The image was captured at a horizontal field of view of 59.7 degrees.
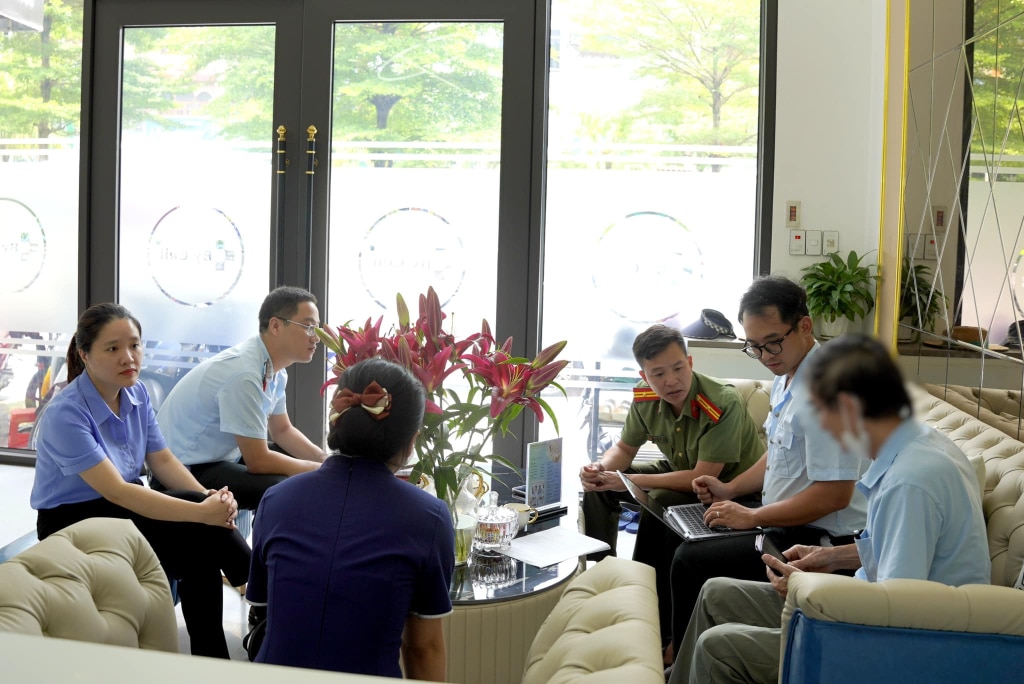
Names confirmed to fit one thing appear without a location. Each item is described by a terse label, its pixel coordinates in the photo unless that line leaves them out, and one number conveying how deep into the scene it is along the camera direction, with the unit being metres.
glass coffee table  1.75
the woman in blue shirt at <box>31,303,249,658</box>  2.08
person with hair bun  1.18
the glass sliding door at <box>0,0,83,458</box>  4.20
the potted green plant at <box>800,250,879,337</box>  3.38
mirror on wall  1.86
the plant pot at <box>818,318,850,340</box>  3.47
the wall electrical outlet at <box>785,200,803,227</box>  3.64
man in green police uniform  2.51
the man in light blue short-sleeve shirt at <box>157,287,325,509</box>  2.65
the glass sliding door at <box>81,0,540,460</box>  3.89
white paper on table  1.98
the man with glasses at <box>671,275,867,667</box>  1.65
